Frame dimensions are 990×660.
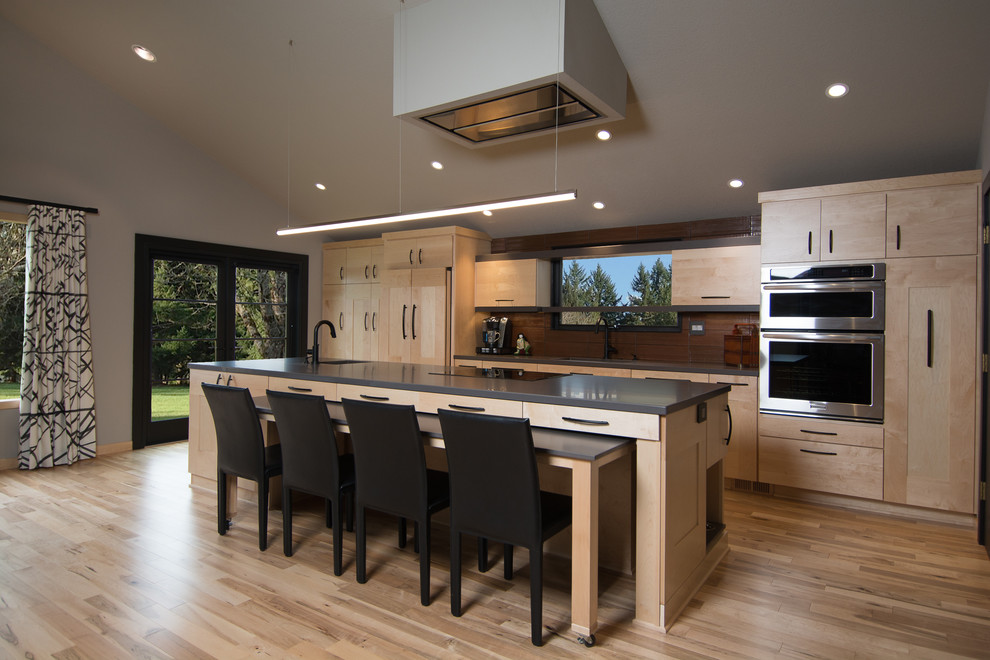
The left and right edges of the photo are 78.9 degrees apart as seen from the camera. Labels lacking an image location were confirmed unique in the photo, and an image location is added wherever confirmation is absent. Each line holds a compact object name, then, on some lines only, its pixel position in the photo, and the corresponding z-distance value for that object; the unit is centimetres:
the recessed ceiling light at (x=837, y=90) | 340
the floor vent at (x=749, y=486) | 429
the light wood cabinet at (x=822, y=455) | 386
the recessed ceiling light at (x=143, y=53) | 462
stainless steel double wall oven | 384
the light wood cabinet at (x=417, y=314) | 591
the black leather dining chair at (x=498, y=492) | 222
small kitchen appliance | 595
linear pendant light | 312
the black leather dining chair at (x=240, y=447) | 313
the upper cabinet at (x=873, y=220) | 358
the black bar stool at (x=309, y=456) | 284
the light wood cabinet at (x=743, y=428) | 423
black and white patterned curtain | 477
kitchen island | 230
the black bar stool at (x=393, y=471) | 254
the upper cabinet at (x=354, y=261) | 666
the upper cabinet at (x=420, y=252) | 588
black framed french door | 554
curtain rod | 465
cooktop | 347
